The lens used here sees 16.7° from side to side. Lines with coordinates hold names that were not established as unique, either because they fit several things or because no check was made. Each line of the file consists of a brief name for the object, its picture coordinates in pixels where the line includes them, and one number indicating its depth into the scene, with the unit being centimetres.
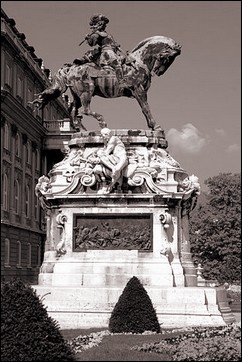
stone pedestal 2044
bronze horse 2289
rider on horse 2294
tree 5047
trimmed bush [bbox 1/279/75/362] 1061
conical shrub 1670
